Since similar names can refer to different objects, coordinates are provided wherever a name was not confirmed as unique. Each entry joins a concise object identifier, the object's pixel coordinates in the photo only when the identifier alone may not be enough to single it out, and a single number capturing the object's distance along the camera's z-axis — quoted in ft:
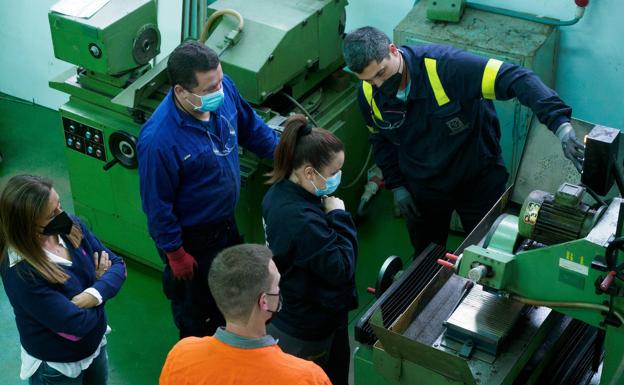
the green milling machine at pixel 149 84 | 10.52
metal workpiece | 7.02
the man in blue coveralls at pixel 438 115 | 8.75
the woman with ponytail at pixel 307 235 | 7.60
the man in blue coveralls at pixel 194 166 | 8.62
